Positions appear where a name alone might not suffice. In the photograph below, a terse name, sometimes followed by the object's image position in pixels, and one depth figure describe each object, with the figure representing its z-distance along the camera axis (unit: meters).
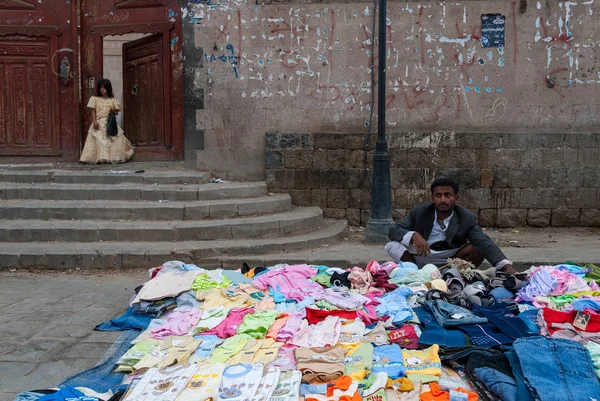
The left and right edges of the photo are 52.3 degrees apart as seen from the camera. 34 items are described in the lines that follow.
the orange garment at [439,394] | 3.38
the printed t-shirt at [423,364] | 3.64
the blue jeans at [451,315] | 4.43
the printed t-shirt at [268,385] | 3.31
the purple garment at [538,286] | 4.94
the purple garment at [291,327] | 4.34
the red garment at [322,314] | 4.68
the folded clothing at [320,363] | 3.57
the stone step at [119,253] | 7.64
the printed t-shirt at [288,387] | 3.32
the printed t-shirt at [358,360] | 3.64
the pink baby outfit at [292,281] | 5.30
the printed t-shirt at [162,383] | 3.34
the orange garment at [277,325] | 4.39
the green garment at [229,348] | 3.99
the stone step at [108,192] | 9.12
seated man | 5.89
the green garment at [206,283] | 5.29
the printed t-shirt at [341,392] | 3.34
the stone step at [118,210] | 8.68
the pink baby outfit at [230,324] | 4.45
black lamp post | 8.94
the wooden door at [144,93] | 10.85
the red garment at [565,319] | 4.08
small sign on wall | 9.99
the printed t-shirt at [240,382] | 3.33
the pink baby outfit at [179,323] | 4.51
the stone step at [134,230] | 8.20
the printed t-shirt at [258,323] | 4.43
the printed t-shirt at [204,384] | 3.34
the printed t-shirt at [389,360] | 3.71
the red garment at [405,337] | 4.18
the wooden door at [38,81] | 10.70
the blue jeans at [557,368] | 3.33
